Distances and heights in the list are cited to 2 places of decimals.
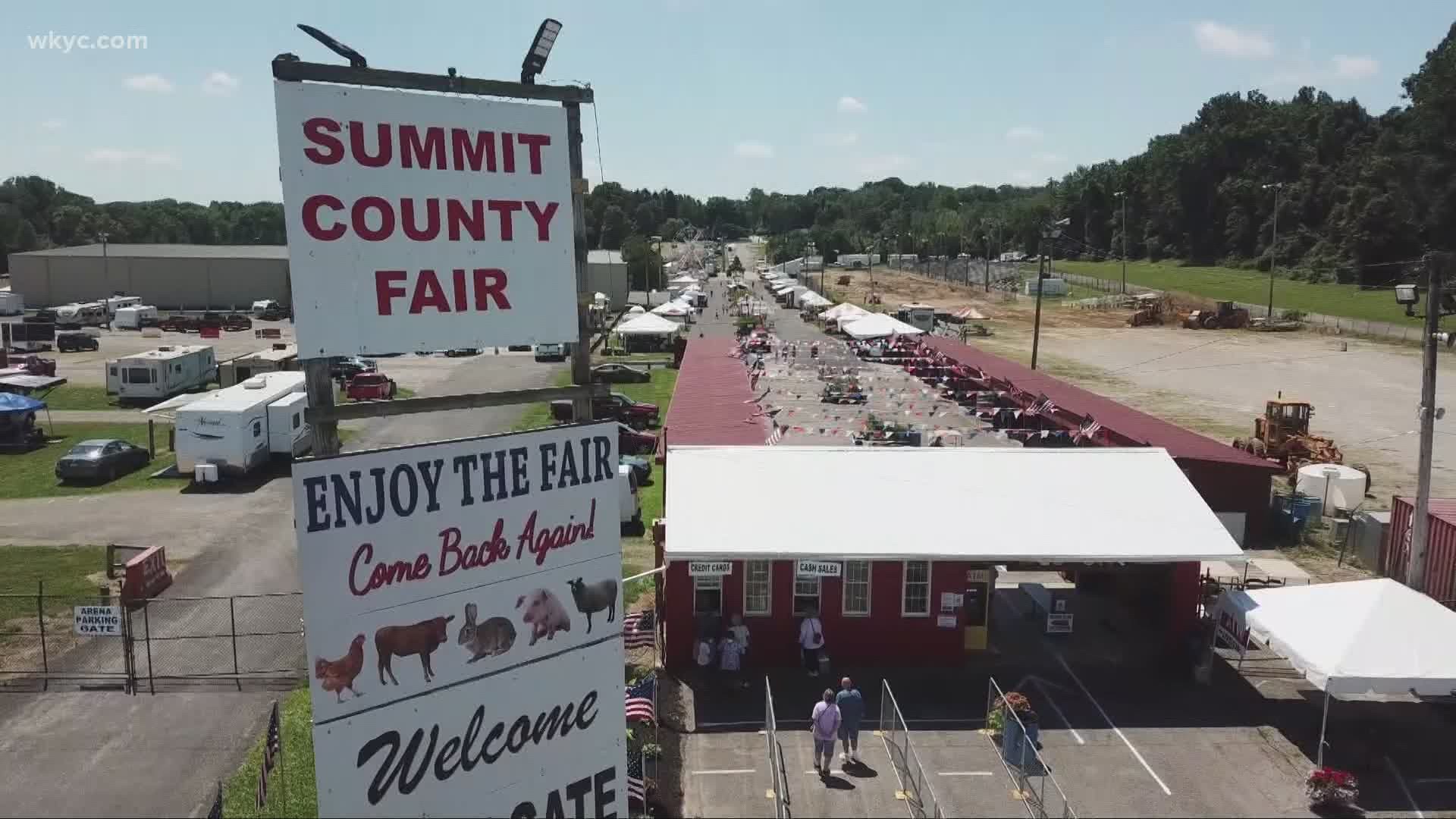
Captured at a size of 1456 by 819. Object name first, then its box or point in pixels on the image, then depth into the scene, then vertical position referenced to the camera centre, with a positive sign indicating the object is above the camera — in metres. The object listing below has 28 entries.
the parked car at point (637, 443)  31.92 -5.87
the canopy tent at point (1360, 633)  12.59 -5.19
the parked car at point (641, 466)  28.09 -5.94
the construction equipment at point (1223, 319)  72.75 -4.25
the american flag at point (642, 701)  12.87 -5.95
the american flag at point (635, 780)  11.13 -6.08
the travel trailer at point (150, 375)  39.19 -4.39
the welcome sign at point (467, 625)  6.20 -2.49
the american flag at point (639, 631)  16.27 -6.33
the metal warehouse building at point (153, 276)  80.38 -0.78
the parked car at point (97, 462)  27.41 -5.59
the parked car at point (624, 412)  34.38 -5.31
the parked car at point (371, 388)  38.91 -4.95
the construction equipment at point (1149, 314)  76.81 -4.04
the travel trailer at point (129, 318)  67.19 -3.56
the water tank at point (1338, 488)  25.08 -5.84
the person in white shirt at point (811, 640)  15.54 -6.04
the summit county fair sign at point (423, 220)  6.00 +0.31
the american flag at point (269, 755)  10.87 -5.73
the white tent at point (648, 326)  54.34 -3.47
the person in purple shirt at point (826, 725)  12.30 -5.88
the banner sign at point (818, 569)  15.39 -4.84
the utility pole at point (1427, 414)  16.41 -2.73
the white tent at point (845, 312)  54.19 -2.76
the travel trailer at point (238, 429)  27.30 -4.71
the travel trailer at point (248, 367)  42.12 -4.41
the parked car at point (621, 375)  47.25 -5.44
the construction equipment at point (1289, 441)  29.98 -5.71
